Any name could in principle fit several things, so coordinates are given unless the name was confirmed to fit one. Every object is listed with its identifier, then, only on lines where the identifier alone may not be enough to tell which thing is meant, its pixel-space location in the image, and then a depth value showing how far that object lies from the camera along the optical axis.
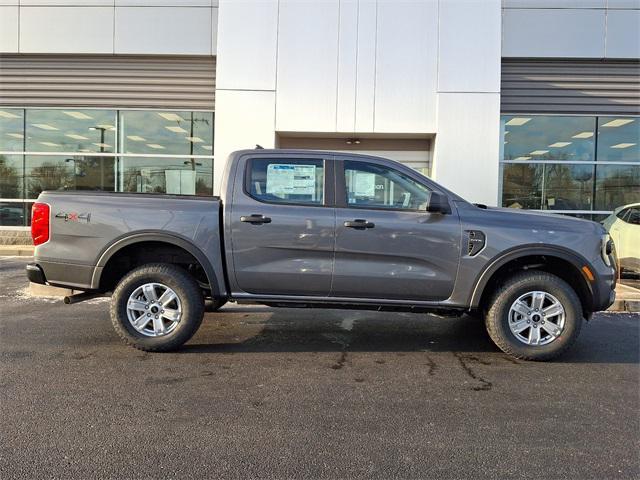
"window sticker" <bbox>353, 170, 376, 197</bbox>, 4.86
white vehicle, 9.30
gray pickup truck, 4.67
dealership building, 11.46
